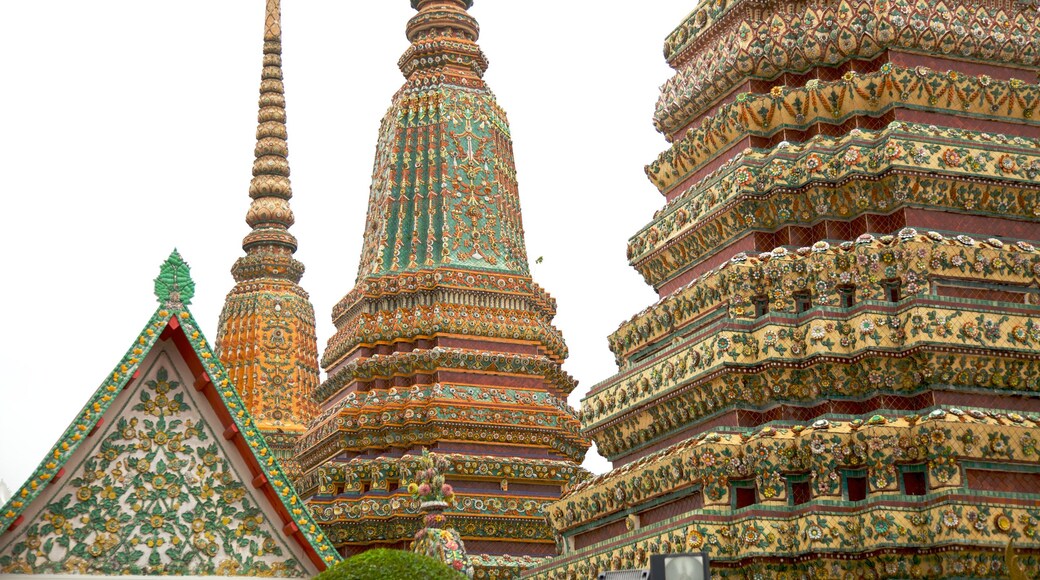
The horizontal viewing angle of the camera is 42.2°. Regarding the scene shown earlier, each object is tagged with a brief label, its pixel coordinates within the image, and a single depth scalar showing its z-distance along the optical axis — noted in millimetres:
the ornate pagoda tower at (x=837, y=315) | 12164
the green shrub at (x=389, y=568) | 11609
